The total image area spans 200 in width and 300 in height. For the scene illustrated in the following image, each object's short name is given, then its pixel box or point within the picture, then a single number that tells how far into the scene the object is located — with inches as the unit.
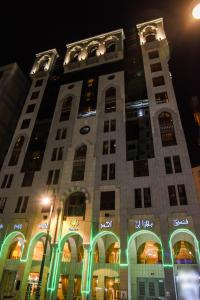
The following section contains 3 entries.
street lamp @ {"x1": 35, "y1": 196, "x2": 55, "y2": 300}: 719.1
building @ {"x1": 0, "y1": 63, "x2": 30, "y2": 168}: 2198.8
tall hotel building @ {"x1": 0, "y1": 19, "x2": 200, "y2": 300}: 1183.6
